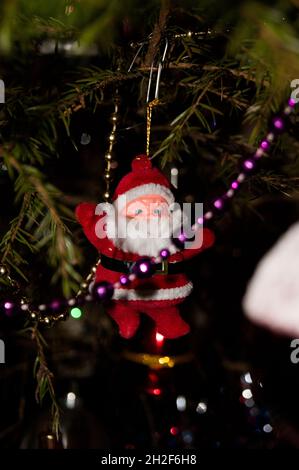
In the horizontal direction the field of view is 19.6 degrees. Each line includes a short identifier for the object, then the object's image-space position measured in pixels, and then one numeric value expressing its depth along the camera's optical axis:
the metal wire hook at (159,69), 0.40
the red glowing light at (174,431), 0.52
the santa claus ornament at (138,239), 0.41
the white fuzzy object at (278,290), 0.47
